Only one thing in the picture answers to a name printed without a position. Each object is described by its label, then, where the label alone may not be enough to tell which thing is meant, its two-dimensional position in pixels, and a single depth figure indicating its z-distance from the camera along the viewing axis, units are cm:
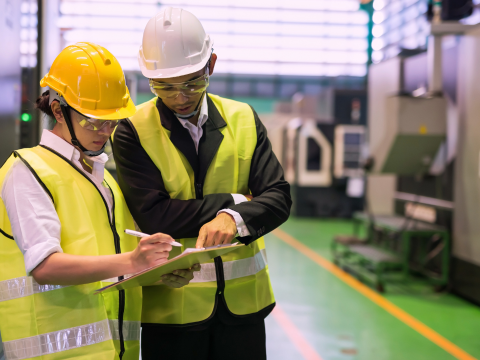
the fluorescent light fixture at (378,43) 1883
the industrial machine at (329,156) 1148
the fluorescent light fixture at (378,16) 1897
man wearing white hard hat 166
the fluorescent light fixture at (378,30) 1891
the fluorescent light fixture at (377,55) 1887
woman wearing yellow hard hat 127
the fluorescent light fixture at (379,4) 1844
